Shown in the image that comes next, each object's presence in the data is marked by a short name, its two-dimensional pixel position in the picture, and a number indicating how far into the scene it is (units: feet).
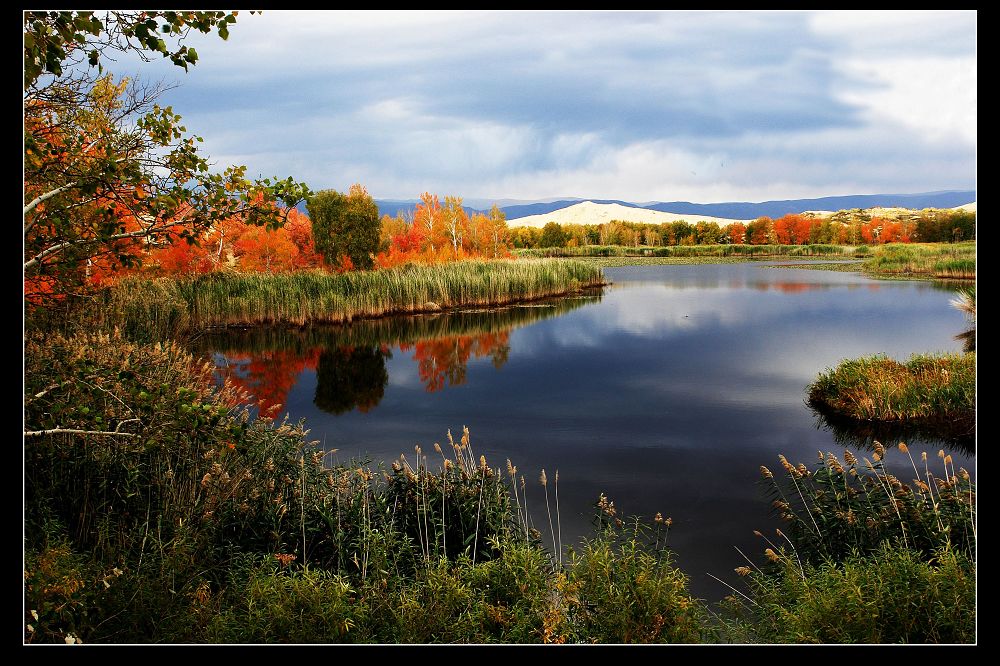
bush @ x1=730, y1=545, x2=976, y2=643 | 12.57
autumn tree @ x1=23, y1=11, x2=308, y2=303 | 13.00
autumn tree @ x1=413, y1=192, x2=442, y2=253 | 109.50
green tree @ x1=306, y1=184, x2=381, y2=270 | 81.46
